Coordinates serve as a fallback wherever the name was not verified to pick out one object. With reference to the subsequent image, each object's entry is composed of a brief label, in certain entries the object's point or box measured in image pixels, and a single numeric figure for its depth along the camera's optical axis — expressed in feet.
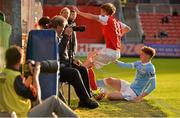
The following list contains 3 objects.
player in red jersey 77.96
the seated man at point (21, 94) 49.04
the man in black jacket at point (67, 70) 64.16
